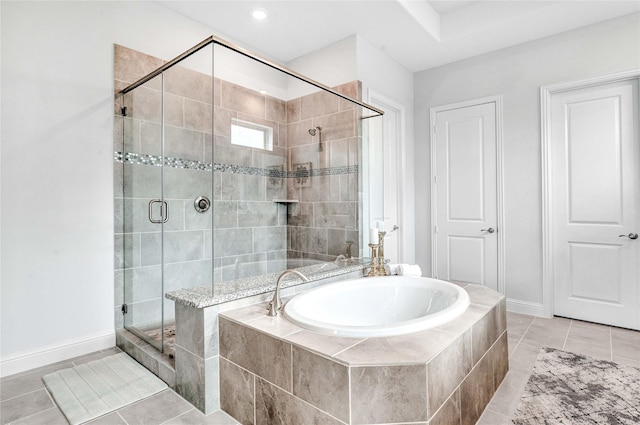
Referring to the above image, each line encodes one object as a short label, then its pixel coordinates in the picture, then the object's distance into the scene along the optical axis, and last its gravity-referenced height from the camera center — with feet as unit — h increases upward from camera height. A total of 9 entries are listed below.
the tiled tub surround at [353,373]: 3.99 -2.07
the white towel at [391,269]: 8.46 -1.38
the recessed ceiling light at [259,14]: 9.28 +5.45
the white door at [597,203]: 9.46 +0.23
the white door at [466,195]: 11.63 +0.61
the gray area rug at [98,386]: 5.57 -3.06
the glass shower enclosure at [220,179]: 6.96 +0.86
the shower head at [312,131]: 9.30 +2.23
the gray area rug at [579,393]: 5.41 -3.22
